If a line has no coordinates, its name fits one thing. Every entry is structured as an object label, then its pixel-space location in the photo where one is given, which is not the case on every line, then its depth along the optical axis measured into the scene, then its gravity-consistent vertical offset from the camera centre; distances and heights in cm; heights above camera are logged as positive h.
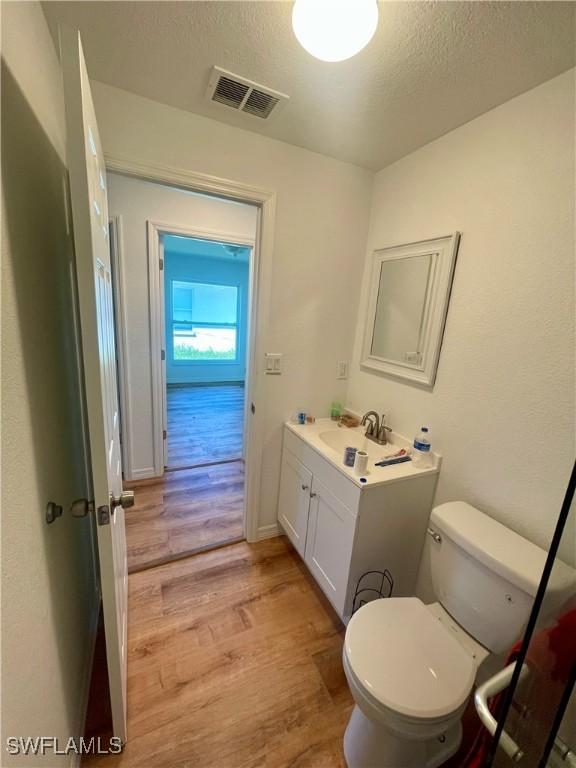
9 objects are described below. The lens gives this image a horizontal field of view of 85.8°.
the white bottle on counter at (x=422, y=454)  152 -62
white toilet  93 -108
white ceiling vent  124 +91
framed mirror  151 +9
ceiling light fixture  85 +81
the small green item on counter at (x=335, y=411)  213 -61
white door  70 -7
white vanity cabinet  140 -97
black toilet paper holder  150 -129
